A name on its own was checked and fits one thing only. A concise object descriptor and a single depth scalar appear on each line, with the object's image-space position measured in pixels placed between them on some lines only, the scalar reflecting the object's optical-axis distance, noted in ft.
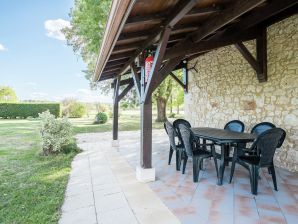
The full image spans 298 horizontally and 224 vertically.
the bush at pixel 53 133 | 18.70
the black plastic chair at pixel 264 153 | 9.83
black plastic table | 11.45
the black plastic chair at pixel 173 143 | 13.79
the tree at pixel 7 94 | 89.74
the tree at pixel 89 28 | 26.32
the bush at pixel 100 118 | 47.57
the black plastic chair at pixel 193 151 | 11.88
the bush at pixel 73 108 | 62.00
